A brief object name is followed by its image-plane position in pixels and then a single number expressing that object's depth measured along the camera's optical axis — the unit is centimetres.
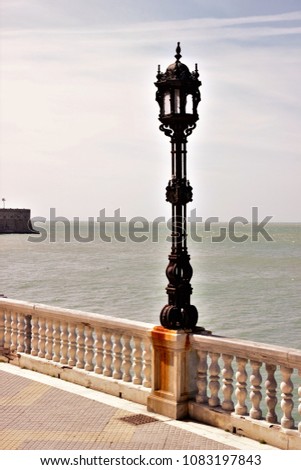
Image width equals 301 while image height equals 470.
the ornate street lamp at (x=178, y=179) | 885
